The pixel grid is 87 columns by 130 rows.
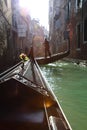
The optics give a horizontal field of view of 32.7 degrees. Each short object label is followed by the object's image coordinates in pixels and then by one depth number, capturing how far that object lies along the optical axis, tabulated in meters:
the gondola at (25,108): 1.20
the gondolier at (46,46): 7.73
